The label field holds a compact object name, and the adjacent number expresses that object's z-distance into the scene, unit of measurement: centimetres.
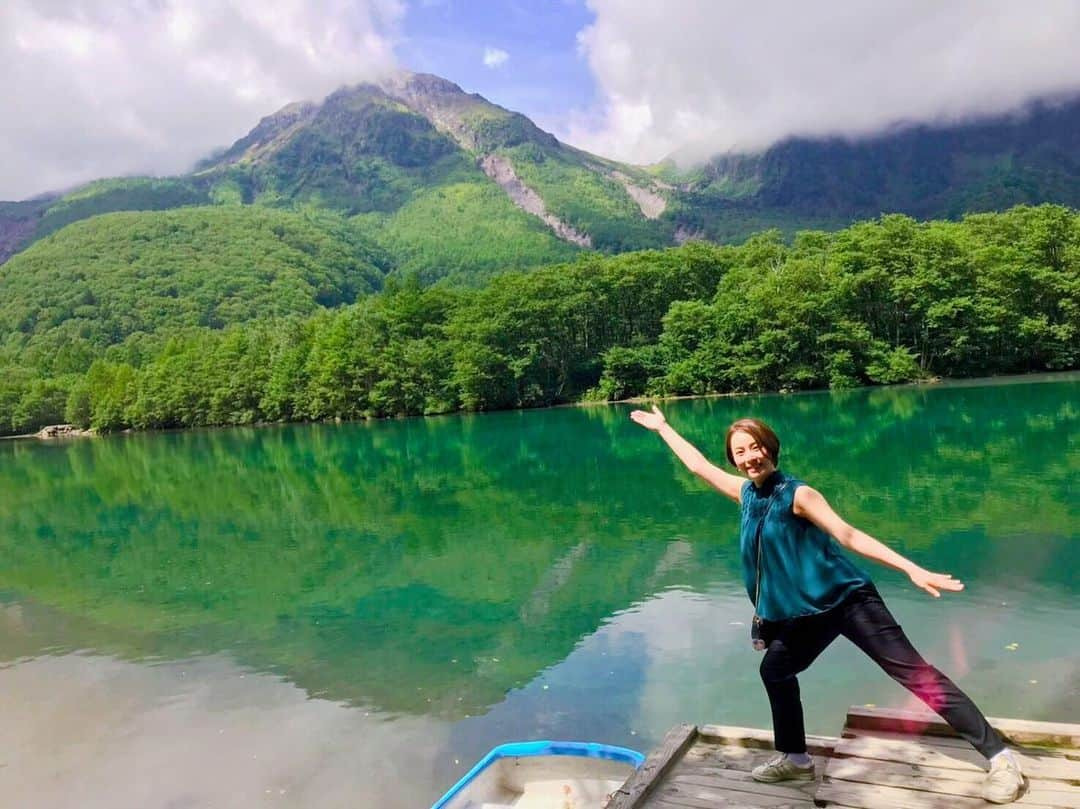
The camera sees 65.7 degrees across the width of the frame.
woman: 379
